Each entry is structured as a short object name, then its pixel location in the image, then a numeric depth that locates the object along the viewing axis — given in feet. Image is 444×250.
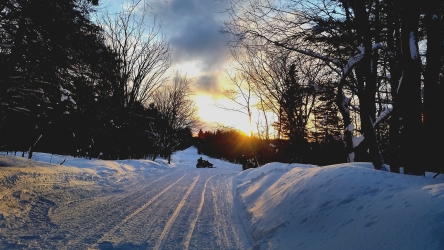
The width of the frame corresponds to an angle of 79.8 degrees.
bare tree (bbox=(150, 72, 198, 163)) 108.68
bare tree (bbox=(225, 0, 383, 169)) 20.42
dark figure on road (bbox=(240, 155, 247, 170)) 101.07
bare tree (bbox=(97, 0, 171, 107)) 60.39
